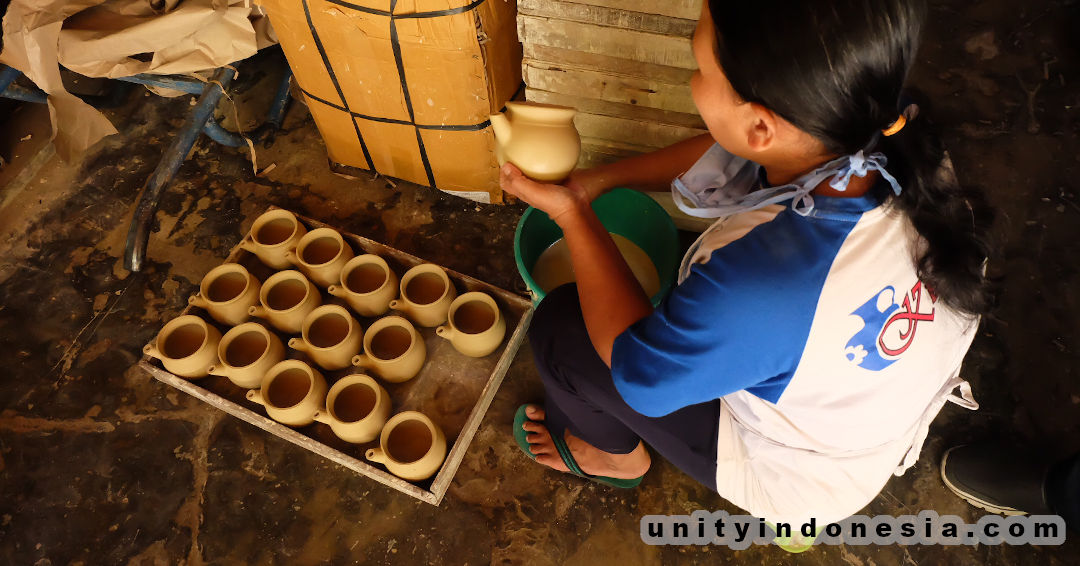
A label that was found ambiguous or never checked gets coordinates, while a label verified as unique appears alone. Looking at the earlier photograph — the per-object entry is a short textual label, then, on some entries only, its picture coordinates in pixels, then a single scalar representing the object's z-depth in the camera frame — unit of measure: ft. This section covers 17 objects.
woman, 2.39
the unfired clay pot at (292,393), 5.11
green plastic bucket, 4.97
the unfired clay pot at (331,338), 5.34
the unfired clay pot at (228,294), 5.62
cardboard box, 4.91
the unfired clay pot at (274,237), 5.94
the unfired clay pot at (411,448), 4.92
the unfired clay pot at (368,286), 5.60
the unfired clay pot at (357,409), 5.01
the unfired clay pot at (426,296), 5.56
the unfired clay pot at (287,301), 5.57
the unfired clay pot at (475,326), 5.37
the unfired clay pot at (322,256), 5.84
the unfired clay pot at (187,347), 5.34
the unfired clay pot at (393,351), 5.30
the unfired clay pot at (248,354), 5.27
